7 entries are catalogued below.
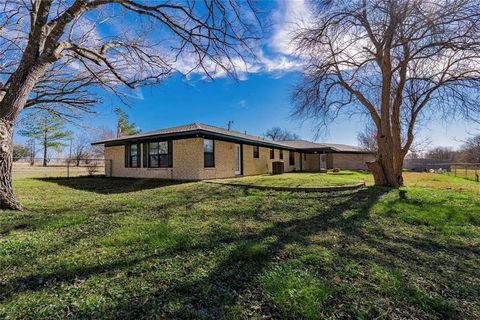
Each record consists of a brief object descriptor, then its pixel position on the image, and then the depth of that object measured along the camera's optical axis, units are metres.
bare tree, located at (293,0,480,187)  6.60
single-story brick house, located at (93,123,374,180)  11.65
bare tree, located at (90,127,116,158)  35.56
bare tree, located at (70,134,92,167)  36.91
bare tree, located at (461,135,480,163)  19.26
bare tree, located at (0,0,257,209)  5.15
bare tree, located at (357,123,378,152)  25.35
